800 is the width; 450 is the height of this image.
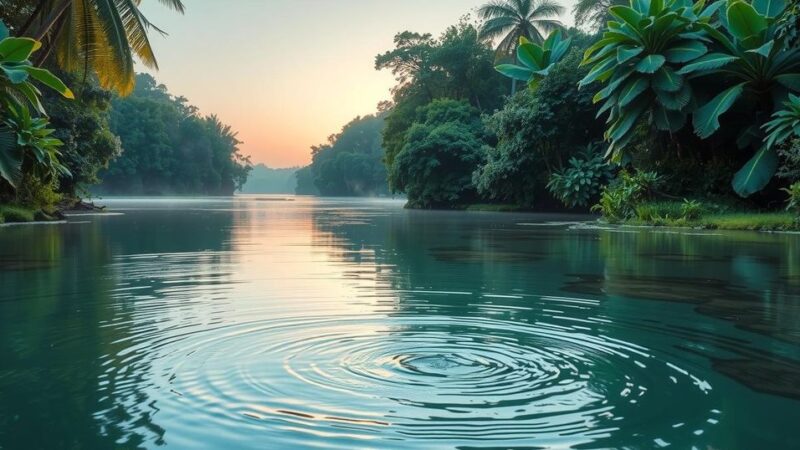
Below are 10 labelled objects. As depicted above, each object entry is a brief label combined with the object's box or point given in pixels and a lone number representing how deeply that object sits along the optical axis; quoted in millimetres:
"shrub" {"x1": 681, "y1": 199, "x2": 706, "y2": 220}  22891
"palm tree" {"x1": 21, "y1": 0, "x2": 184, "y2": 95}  19141
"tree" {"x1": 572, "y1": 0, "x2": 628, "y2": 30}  47238
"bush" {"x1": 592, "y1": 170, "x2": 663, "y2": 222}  25406
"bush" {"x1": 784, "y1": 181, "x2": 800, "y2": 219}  18812
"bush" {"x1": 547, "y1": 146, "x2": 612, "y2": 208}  34844
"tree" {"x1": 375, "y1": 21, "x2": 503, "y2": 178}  58562
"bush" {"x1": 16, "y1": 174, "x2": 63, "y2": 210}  25016
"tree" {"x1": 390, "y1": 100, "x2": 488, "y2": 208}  49938
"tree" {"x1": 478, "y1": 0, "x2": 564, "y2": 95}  51125
